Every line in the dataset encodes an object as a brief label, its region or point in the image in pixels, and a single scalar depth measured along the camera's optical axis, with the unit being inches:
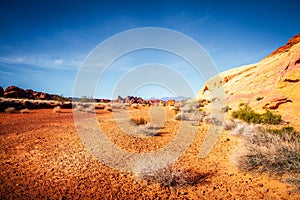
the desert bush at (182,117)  474.7
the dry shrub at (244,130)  259.3
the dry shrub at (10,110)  507.5
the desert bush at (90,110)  672.2
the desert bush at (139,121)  380.4
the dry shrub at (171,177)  135.4
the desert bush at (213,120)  387.5
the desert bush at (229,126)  338.3
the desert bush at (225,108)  583.5
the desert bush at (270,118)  345.9
